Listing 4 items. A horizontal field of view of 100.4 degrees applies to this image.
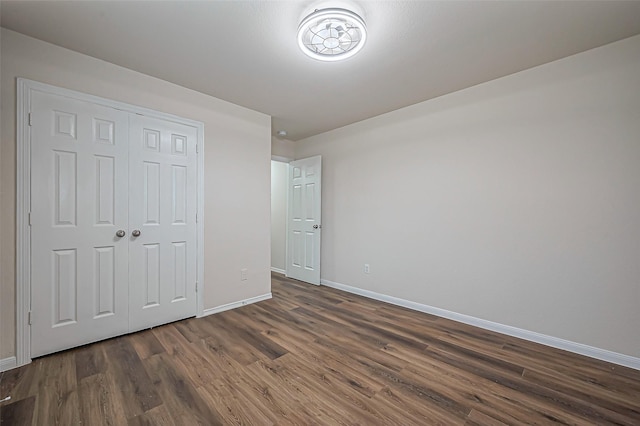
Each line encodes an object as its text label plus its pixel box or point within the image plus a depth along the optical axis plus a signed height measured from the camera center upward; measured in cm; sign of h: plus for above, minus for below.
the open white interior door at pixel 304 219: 433 -12
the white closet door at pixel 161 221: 258 -9
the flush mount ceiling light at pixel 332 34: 173 +128
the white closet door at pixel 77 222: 211 -9
